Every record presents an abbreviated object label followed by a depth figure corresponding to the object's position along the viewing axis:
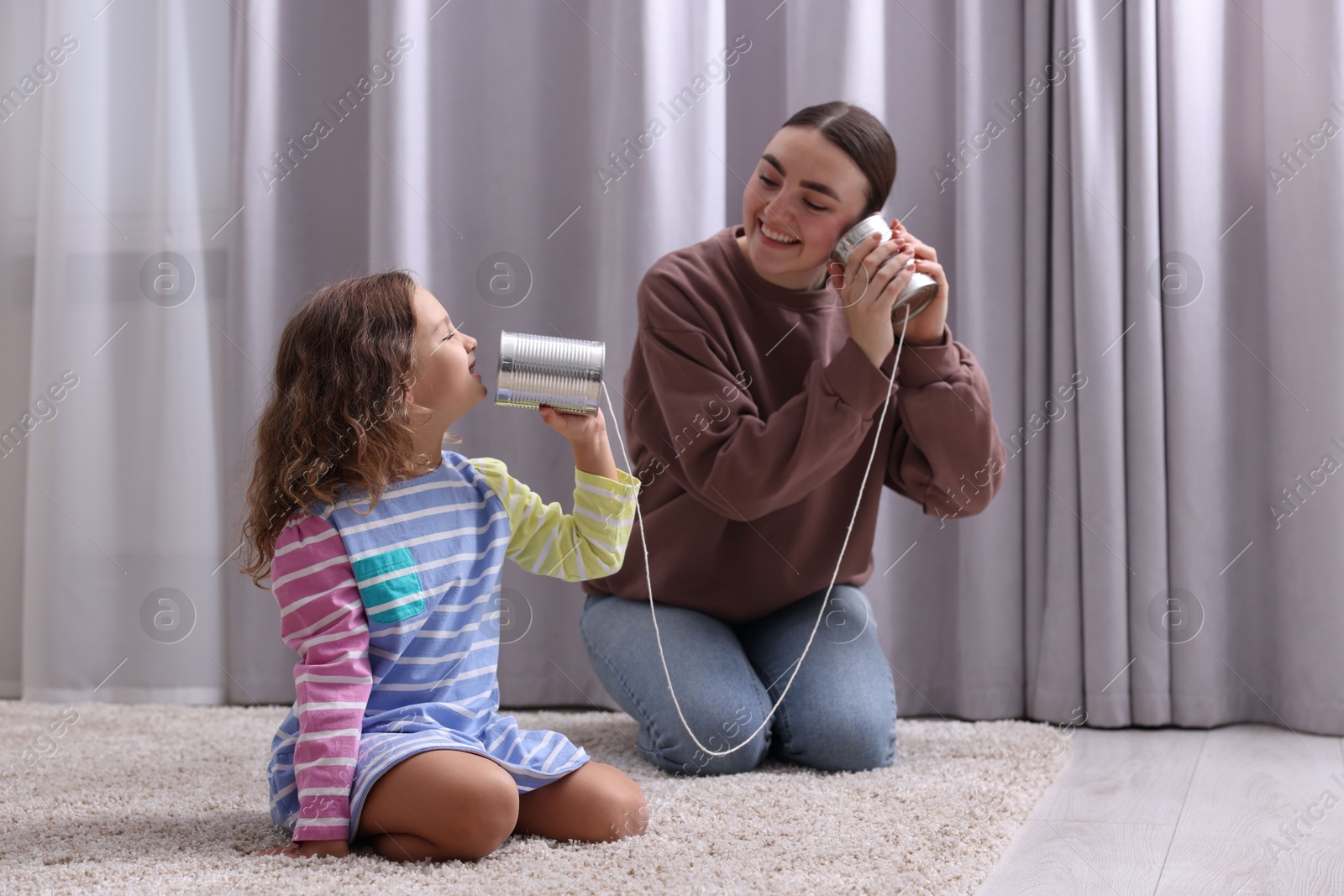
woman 4.14
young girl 3.70
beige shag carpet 3.67
